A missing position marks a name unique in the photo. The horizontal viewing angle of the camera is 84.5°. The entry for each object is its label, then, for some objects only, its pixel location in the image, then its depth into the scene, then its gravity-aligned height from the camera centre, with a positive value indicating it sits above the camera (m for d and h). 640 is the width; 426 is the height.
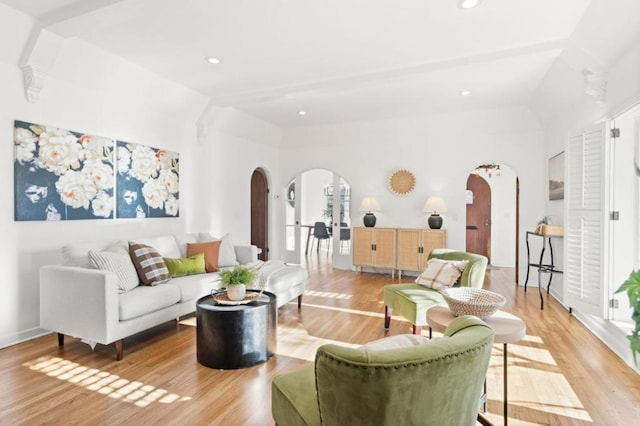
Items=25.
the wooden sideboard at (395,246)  5.89 -0.62
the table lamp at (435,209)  5.89 +0.03
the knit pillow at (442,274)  3.21 -0.59
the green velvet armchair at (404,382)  1.00 -0.51
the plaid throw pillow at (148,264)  3.34 -0.53
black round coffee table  2.62 -0.94
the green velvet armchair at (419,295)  2.96 -0.75
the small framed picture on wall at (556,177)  4.57 +0.47
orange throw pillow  4.11 -0.50
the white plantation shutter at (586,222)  3.23 -0.11
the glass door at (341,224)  6.94 -0.27
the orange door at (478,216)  7.54 -0.11
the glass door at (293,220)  7.54 -0.21
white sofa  2.71 -0.77
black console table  4.38 -0.72
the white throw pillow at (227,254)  4.43 -0.56
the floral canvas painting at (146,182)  4.07 +0.35
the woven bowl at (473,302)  1.86 -0.50
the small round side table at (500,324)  1.70 -0.59
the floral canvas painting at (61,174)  3.15 +0.35
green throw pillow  3.70 -0.60
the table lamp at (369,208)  6.44 +0.05
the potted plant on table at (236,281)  2.79 -0.56
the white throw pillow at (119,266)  3.00 -0.49
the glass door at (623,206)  3.12 +0.05
